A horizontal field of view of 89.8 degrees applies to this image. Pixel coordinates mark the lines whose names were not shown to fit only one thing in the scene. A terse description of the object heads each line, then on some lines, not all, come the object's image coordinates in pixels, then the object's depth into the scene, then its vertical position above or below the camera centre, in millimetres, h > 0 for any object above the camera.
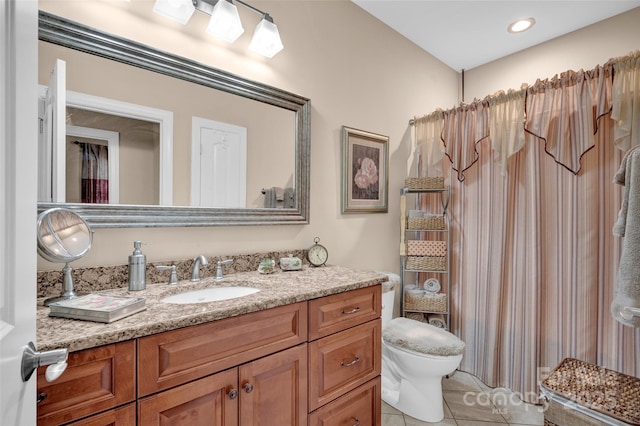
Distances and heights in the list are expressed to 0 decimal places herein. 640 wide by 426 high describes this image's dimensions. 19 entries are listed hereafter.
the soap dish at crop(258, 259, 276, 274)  1629 -284
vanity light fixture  1403 +893
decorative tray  893 -281
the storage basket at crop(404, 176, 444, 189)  2463 +231
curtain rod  1724 +849
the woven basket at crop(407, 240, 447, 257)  2432 -277
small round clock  1899 -260
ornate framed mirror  1211 +587
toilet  1813 -873
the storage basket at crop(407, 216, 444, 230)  2438 -83
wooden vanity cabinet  810 -511
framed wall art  2166 +287
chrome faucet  1433 -259
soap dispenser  1246 -230
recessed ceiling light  2334 +1393
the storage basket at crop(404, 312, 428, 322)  2539 -823
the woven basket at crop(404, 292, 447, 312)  2422 -685
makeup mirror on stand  1016 -96
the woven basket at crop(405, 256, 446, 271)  2418 -391
